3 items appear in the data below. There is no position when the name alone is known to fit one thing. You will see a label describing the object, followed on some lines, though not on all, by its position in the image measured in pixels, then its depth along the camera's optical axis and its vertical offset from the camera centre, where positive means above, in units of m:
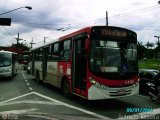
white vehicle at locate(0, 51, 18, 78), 12.94 -0.32
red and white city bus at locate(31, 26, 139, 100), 5.71 -0.13
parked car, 7.77 -0.94
